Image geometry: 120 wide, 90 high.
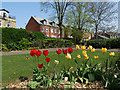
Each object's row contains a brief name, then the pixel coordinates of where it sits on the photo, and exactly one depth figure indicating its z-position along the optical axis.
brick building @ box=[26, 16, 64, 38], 31.66
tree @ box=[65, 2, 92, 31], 22.14
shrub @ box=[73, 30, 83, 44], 24.06
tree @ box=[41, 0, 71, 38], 20.88
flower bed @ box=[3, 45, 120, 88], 1.97
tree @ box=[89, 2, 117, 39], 22.00
